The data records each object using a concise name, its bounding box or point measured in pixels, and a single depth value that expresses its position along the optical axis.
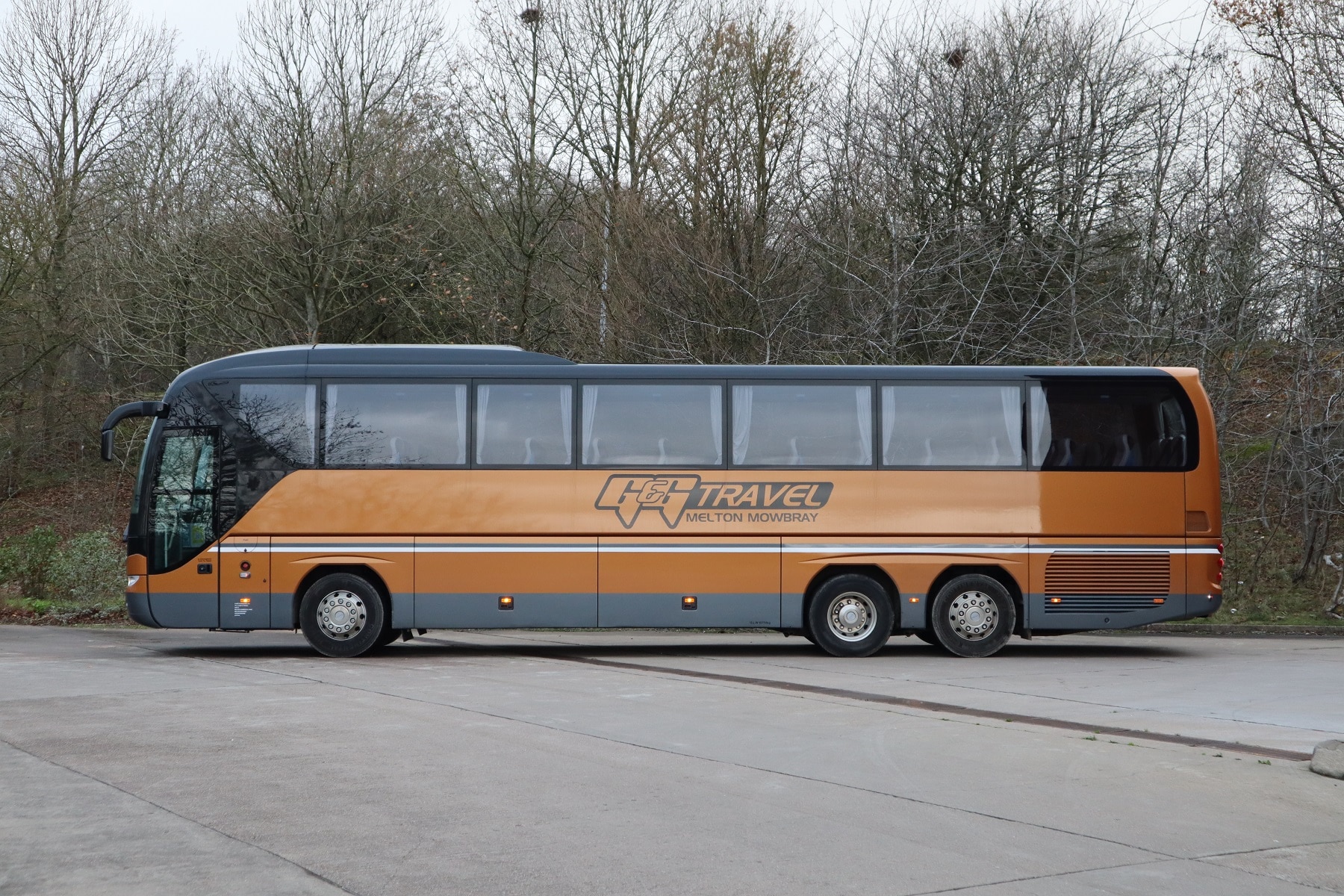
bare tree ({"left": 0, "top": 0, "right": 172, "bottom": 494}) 33.06
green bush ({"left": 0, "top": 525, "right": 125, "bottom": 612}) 23.86
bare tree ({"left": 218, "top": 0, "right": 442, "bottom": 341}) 28.83
